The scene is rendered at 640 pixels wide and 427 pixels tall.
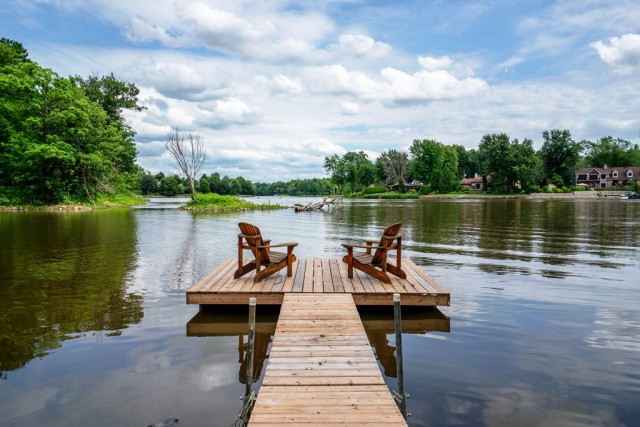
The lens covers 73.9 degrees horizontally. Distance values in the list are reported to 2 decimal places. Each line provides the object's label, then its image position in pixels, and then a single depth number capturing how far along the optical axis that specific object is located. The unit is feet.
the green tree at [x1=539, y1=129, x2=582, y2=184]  295.69
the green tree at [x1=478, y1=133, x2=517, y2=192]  273.95
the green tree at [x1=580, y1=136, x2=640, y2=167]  350.23
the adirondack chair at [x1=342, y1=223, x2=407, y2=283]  27.30
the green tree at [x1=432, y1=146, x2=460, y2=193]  301.02
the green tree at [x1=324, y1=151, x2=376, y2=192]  371.35
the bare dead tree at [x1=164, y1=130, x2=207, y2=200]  171.31
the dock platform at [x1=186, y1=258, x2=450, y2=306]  25.67
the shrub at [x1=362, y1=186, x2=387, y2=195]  338.34
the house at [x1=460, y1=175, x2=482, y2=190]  356.18
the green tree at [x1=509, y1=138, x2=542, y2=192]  268.62
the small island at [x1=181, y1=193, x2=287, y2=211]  152.60
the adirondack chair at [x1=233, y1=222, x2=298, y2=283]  27.58
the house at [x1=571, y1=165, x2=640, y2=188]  313.73
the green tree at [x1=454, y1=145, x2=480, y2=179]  394.11
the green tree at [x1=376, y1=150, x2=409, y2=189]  366.02
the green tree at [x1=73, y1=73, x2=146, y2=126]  185.29
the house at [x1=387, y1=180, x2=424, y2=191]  363.15
